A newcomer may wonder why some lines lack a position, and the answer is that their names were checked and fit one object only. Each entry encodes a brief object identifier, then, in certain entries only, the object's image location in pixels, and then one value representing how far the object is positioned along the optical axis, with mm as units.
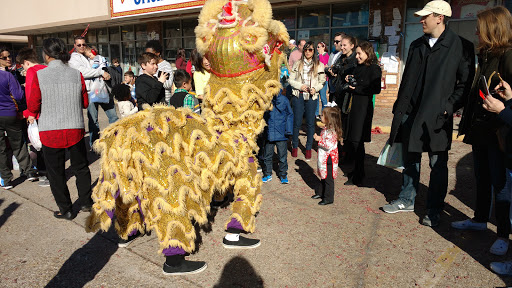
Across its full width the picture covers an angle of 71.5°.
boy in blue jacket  4898
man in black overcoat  3498
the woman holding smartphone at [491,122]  3078
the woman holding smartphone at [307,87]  6004
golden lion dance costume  2541
